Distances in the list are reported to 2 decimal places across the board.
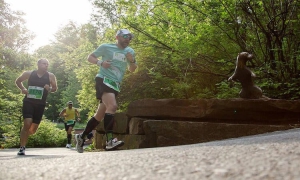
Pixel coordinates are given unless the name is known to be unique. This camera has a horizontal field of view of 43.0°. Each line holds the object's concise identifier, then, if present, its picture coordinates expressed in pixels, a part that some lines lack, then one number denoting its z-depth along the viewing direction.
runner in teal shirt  5.55
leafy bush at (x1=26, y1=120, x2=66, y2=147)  19.86
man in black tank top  6.07
